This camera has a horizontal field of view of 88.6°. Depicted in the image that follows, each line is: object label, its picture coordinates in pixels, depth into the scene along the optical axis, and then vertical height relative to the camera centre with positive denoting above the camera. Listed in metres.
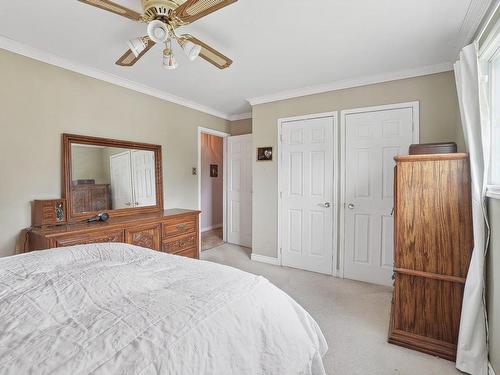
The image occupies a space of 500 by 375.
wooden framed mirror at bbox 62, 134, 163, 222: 2.62 +0.07
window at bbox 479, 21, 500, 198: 1.63 +0.57
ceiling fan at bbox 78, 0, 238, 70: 1.35 +0.94
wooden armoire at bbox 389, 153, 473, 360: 1.76 -0.50
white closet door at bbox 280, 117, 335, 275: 3.27 -0.18
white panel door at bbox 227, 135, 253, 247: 4.55 -0.16
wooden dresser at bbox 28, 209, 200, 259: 2.18 -0.49
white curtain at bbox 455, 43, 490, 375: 1.60 -0.32
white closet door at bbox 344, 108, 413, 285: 2.87 -0.08
